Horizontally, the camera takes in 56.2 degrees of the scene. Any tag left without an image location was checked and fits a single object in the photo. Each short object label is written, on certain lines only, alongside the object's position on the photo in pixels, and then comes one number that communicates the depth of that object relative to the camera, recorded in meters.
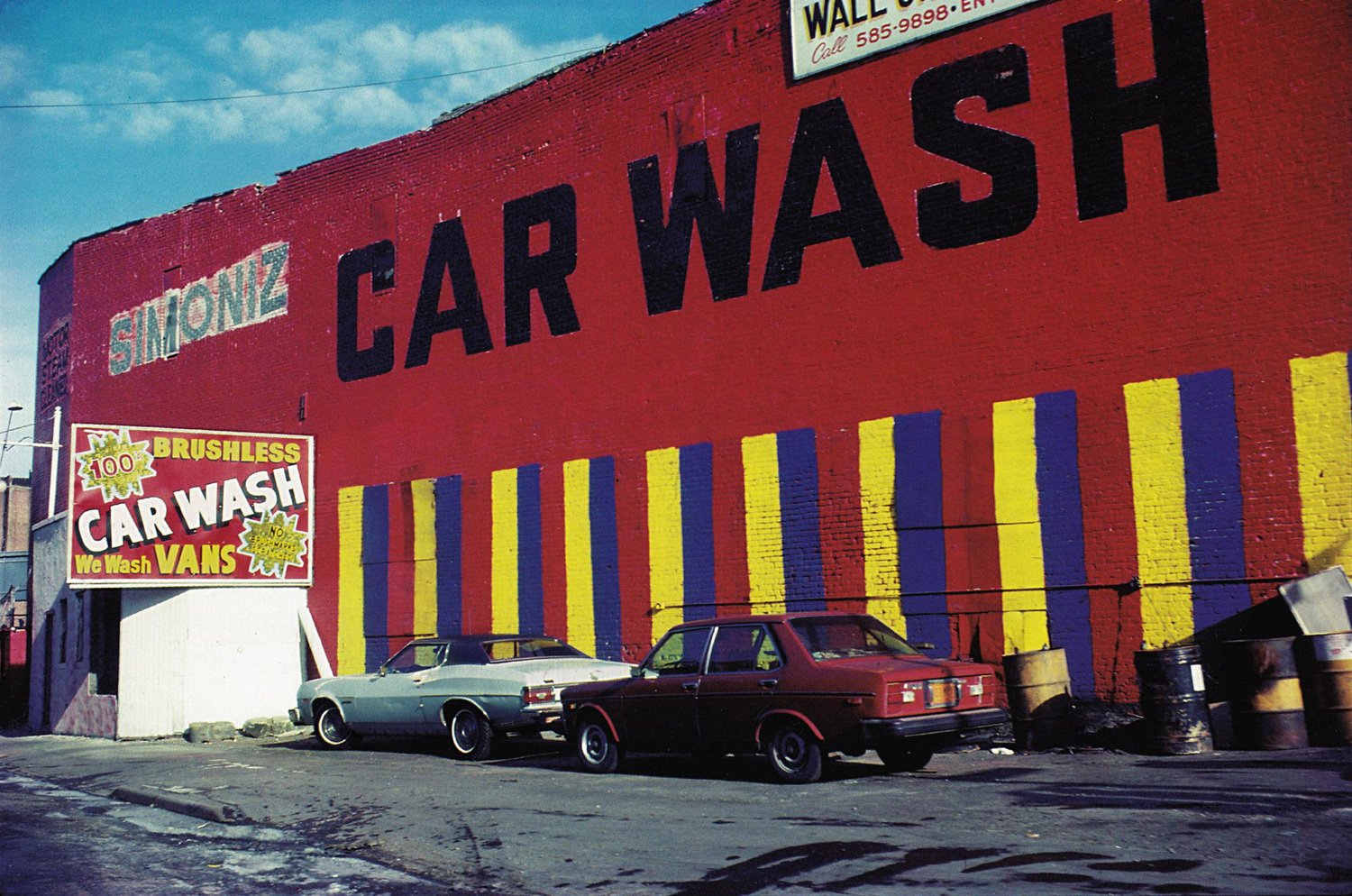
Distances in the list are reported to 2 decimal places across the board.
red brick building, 12.32
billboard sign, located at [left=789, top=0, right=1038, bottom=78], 14.49
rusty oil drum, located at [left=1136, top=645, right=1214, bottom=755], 11.35
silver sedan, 13.53
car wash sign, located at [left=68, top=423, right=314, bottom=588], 19.14
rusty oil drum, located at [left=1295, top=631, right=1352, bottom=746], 11.00
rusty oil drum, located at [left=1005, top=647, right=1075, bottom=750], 12.28
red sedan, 9.91
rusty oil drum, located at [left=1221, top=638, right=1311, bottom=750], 11.15
